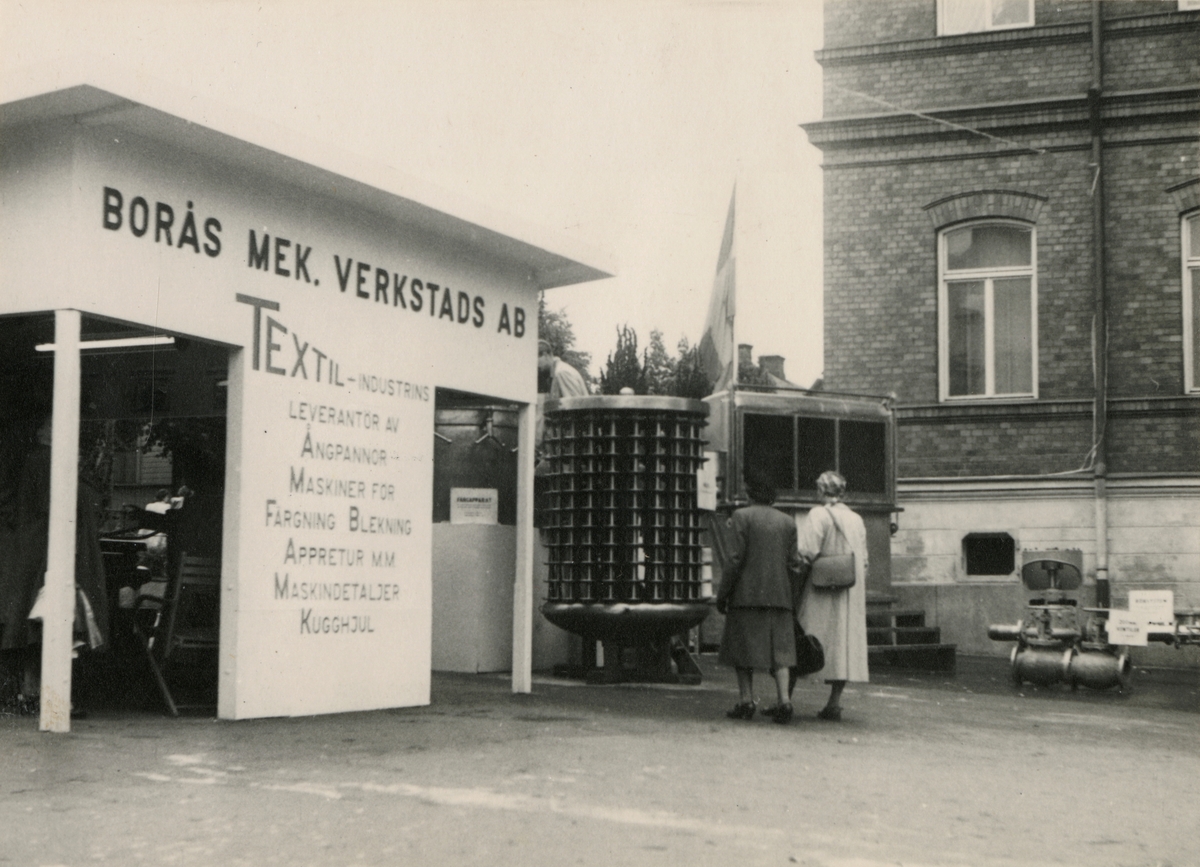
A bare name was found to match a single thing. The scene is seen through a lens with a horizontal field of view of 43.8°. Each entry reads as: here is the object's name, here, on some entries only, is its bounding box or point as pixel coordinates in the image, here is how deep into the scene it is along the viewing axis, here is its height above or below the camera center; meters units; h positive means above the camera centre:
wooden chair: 9.27 -0.60
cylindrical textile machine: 12.30 +0.06
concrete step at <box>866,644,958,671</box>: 16.22 -1.37
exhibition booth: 7.93 +1.11
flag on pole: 16.75 +2.30
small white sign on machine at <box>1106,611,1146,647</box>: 14.03 -0.91
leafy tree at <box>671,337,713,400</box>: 22.36 +2.57
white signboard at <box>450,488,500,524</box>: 13.52 +0.18
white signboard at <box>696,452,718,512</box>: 14.19 +0.41
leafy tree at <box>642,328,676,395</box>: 31.07 +3.65
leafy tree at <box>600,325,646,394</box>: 28.91 +3.13
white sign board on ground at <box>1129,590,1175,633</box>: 14.01 -0.71
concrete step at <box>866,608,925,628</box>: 16.86 -1.01
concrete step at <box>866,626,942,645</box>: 16.56 -1.17
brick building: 18.38 +3.25
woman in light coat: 10.66 -0.53
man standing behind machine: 14.20 +1.42
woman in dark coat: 10.30 -0.50
